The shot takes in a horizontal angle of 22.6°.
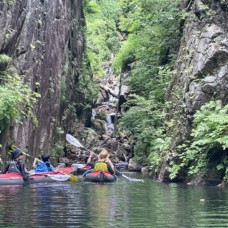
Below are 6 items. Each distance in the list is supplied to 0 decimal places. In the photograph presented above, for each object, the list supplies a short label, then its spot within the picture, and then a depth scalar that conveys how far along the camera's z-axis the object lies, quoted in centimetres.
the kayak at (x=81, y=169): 2582
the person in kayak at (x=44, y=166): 2195
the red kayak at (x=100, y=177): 2052
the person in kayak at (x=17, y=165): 1881
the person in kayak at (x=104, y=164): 2162
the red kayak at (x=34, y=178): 1822
